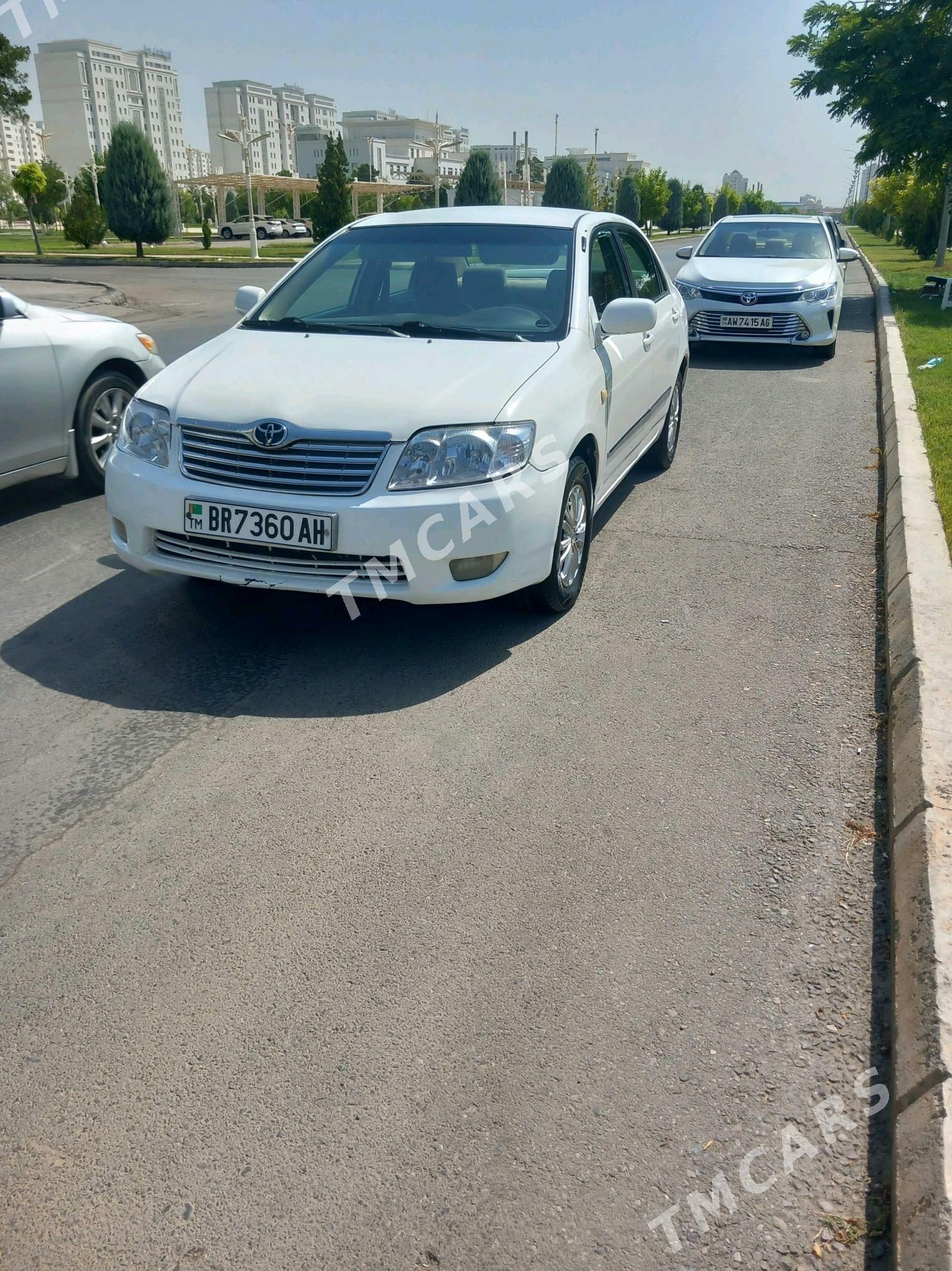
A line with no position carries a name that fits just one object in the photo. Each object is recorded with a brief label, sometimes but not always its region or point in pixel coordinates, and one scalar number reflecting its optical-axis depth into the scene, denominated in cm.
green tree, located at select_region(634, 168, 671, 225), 8250
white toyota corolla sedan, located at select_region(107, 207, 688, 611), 403
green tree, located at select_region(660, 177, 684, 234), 9462
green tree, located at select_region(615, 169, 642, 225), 7881
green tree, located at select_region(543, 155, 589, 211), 5625
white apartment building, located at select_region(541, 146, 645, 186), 16510
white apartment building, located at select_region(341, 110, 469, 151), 17950
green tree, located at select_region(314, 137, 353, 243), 4097
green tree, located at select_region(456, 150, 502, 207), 4775
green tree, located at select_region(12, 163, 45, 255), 4265
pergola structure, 5884
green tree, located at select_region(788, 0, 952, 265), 1825
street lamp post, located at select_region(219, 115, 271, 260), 3803
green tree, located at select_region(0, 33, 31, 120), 3841
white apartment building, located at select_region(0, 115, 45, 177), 16338
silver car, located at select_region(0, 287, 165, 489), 597
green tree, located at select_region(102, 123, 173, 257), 3800
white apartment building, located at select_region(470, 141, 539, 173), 18975
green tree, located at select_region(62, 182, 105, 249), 4450
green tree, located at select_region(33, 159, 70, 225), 5972
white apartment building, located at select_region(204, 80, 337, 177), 18025
